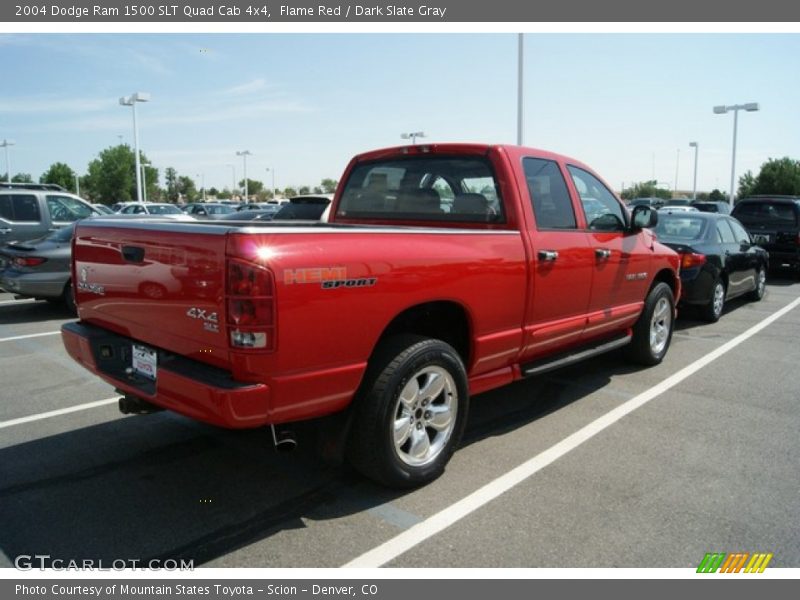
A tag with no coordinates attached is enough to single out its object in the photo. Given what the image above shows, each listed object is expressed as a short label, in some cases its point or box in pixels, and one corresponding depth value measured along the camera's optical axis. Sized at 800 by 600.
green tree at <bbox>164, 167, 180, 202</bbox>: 94.31
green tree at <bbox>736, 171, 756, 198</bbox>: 55.97
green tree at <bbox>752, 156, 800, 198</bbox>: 50.91
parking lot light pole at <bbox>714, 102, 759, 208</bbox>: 34.09
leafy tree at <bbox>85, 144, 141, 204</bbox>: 74.94
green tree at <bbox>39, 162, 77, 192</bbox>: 88.62
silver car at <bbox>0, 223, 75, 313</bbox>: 9.05
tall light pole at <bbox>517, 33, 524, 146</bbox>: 20.02
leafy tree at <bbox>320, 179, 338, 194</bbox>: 103.44
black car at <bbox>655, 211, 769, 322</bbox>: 8.58
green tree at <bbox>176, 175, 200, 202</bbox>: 94.75
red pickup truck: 2.83
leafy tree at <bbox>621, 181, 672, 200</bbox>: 88.62
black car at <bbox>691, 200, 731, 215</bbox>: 25.91
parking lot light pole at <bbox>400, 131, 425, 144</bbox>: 42.25
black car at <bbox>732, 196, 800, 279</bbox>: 13.43
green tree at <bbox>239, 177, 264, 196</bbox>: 123.31
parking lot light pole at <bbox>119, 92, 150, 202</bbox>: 33.29
